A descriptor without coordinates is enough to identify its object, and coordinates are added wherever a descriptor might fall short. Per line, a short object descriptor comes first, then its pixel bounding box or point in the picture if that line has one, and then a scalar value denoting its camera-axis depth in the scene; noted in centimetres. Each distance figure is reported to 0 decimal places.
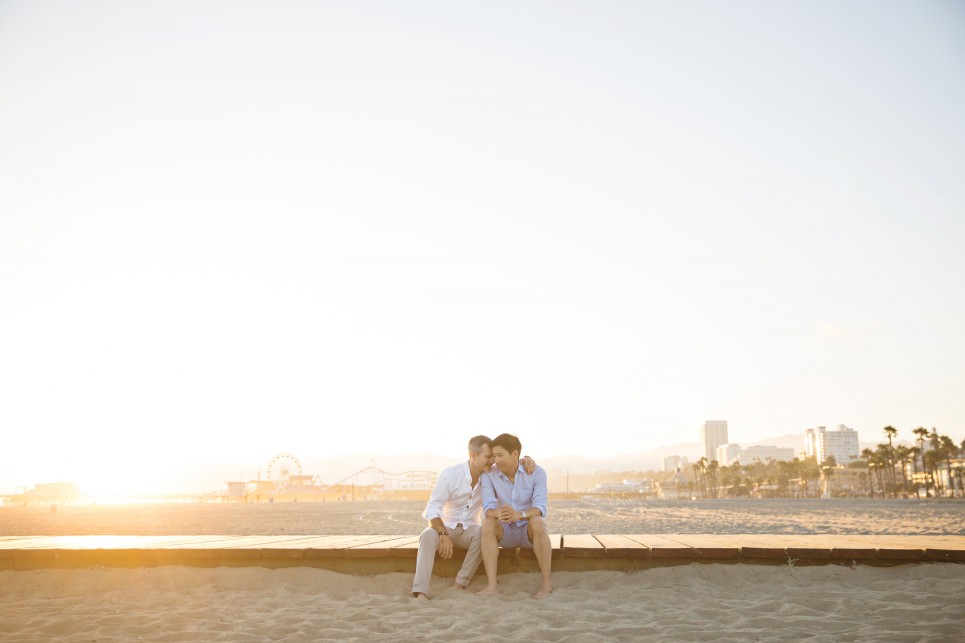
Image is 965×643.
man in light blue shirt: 495
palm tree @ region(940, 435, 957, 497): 8431
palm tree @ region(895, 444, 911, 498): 9394
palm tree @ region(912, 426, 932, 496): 8962
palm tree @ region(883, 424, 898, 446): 8788
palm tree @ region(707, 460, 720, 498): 11838
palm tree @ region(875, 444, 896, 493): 9250
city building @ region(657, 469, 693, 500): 11738
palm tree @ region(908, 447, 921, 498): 9099
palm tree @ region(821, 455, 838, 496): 11435
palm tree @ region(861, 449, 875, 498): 9469
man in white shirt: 507
